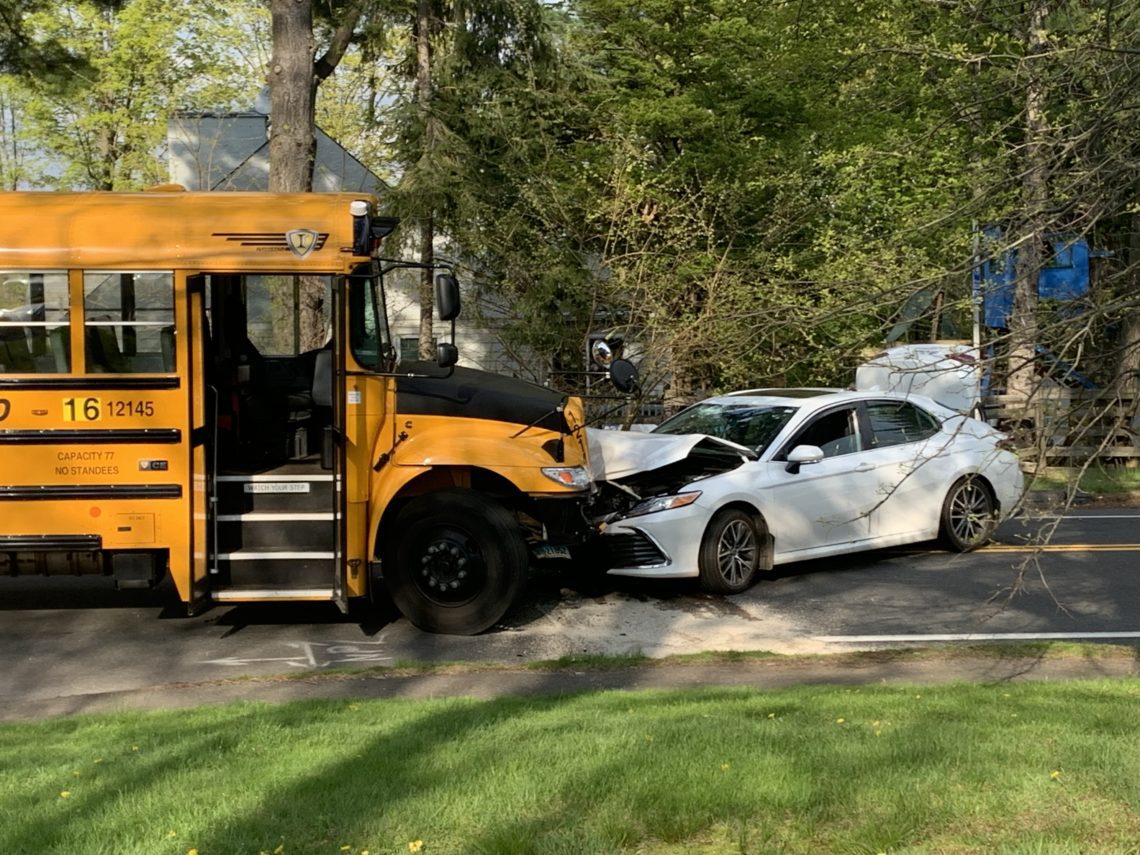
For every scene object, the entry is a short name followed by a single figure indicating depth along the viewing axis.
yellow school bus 7.79
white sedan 9.38
